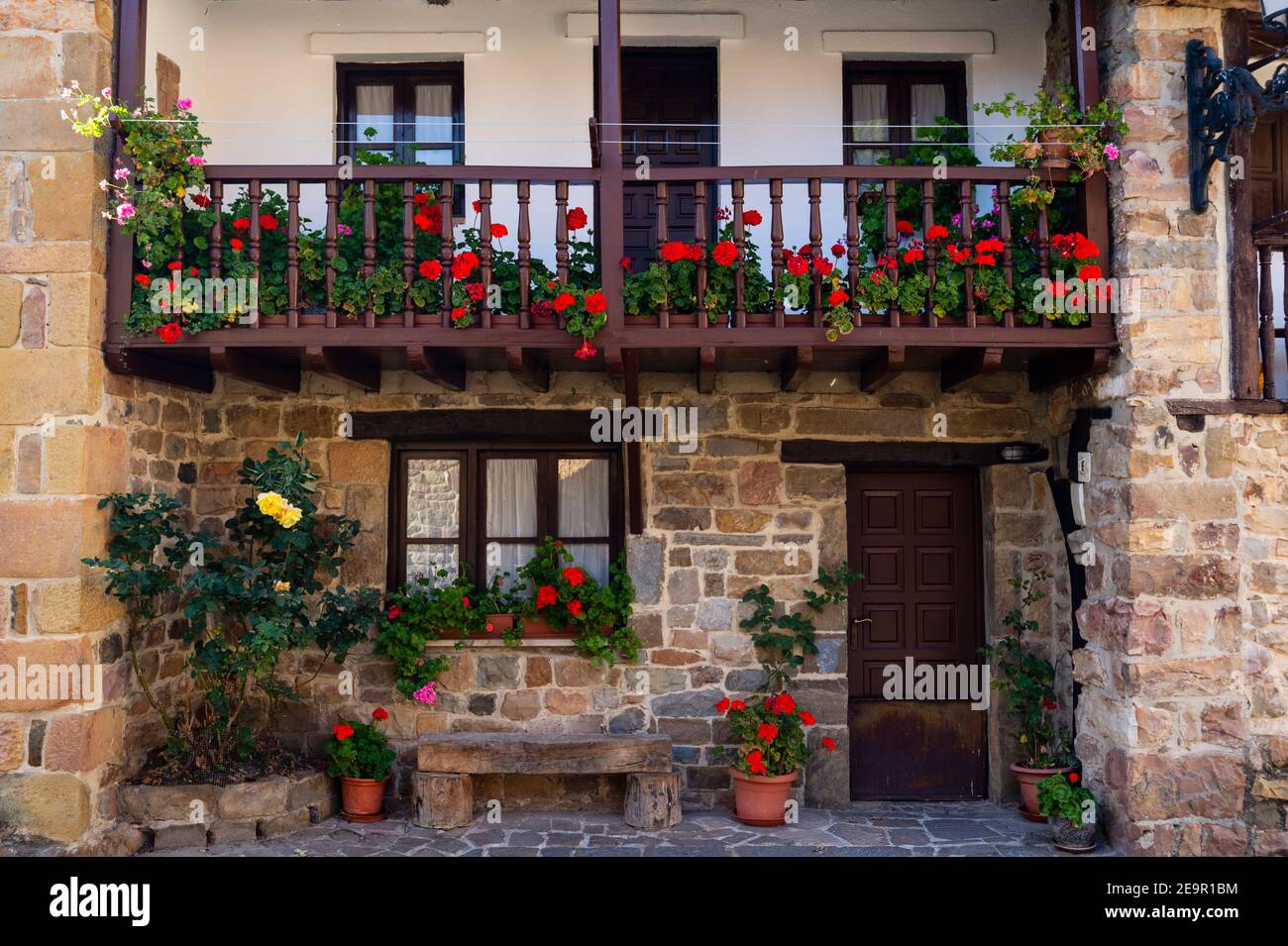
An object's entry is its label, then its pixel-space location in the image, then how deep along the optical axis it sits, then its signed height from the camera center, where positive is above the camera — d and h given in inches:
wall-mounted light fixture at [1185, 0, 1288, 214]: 186.5 +80.1
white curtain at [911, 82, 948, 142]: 257.1 +107.4
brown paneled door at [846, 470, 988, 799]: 247.8 -22.7
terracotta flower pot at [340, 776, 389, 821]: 226.1 -59.5
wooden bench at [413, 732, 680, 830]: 221.8 -51.6
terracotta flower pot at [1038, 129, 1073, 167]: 202.8 +75.9
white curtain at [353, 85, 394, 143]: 256.5 +106.8
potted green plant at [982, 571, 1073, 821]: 227.1 -39.9
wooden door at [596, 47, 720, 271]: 254.4 +106.2
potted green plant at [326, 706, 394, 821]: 226.1 -53.5
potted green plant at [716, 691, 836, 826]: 222.4 -49.8
